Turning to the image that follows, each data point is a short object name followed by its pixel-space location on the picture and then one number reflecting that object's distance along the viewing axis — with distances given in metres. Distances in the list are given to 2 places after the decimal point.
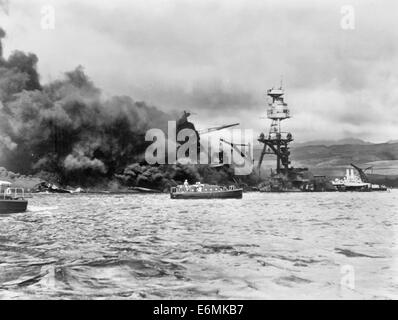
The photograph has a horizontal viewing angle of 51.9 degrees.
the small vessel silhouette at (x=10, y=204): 52.69
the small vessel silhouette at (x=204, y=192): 110.75
